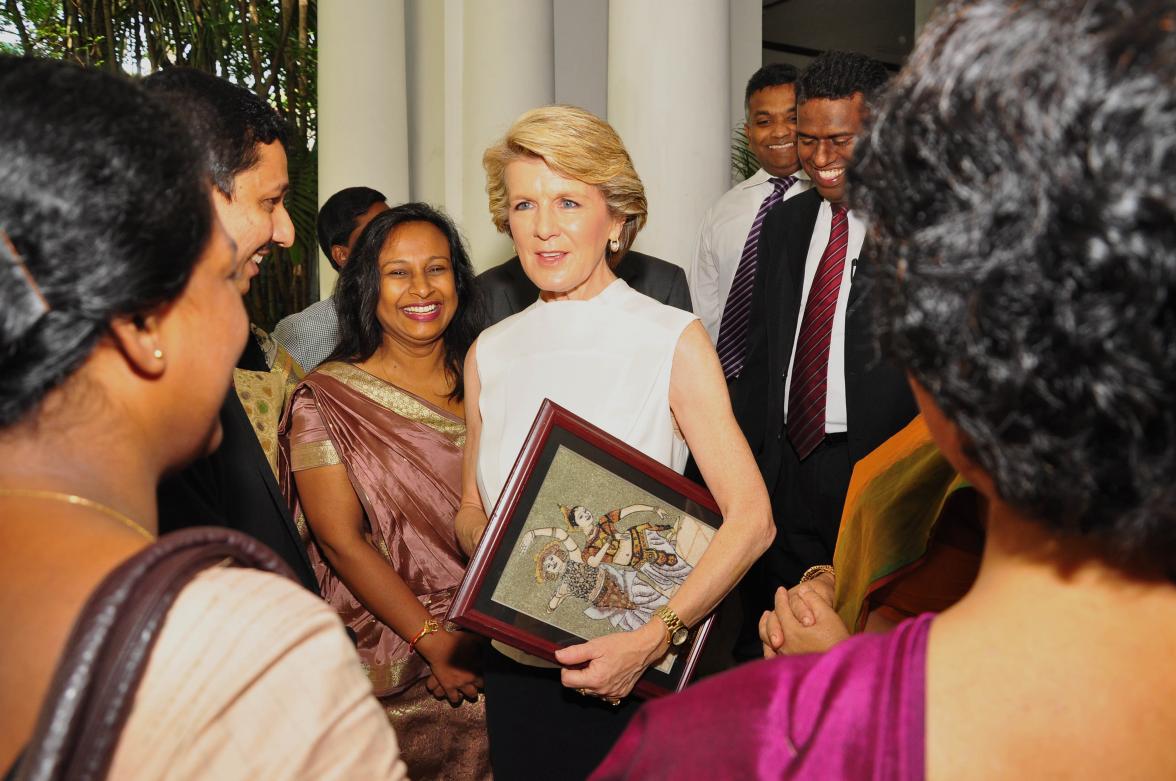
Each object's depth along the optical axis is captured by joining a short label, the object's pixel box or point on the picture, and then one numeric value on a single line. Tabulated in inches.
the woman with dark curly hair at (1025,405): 29.2
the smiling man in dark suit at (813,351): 135.7
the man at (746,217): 162.9
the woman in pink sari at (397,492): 118.8
